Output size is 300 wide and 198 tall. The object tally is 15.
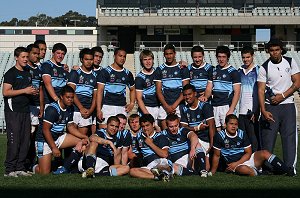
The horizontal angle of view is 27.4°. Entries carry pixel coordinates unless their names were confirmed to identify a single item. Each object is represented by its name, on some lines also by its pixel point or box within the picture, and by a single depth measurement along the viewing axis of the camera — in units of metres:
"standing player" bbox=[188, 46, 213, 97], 10.58
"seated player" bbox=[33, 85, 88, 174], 9.78
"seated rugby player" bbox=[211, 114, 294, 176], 9.66
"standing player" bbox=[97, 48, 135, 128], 10.50
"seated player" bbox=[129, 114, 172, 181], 9.35
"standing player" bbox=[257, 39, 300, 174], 9.77
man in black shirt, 9.55
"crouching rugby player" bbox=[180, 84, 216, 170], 10.07
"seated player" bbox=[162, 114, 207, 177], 9.74
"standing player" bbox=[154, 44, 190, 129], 10.57
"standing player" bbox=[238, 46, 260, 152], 10.29
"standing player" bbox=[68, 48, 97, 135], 10.48
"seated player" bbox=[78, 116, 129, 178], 9.66
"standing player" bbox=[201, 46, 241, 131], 10.41
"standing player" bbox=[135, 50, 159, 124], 10.60
